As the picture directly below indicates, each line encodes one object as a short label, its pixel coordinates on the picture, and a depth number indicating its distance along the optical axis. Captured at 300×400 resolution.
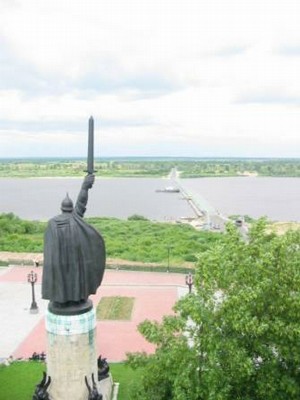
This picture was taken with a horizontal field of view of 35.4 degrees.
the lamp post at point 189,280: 19.72
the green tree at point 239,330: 7.64
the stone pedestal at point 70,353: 8.71
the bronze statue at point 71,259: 8.67
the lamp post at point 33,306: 19.42
